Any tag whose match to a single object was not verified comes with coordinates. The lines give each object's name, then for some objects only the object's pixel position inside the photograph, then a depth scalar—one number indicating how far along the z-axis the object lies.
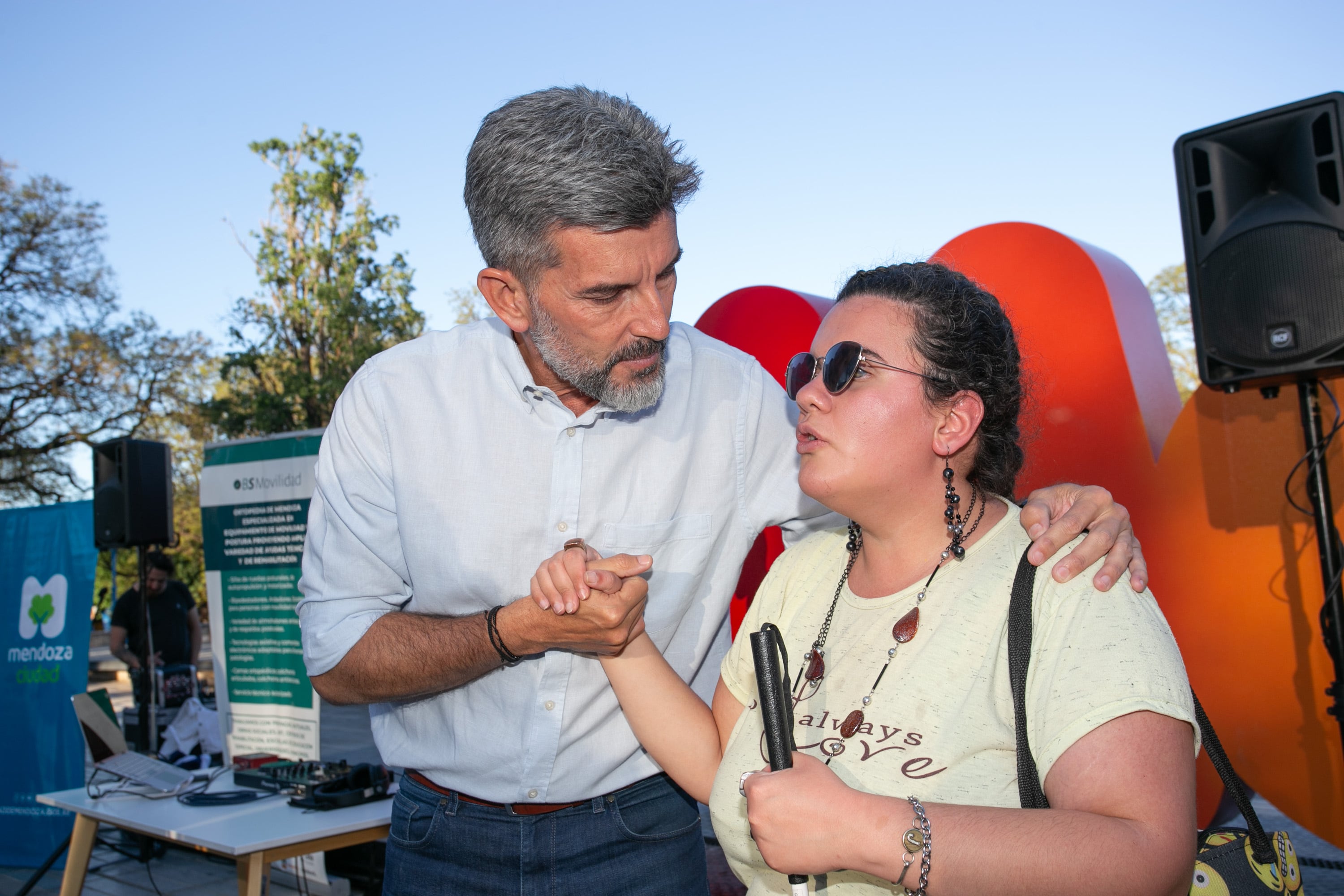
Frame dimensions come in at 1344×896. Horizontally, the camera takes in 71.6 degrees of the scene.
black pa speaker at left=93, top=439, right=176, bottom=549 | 7.12
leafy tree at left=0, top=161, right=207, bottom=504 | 23.98
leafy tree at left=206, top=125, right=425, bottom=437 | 18.34
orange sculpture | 2.91
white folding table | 3.43
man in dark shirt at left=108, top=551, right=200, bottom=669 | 8.53
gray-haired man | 1.96
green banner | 5.74
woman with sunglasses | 1.25
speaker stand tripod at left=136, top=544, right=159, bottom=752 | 6.89
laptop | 4.40
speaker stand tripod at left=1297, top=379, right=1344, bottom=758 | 2.68
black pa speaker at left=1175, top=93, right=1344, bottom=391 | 2.70
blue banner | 6.84
